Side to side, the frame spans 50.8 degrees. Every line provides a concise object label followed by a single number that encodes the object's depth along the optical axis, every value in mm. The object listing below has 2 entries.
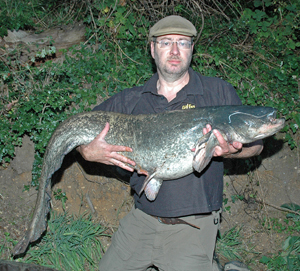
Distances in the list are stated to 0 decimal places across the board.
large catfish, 2668
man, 2883
